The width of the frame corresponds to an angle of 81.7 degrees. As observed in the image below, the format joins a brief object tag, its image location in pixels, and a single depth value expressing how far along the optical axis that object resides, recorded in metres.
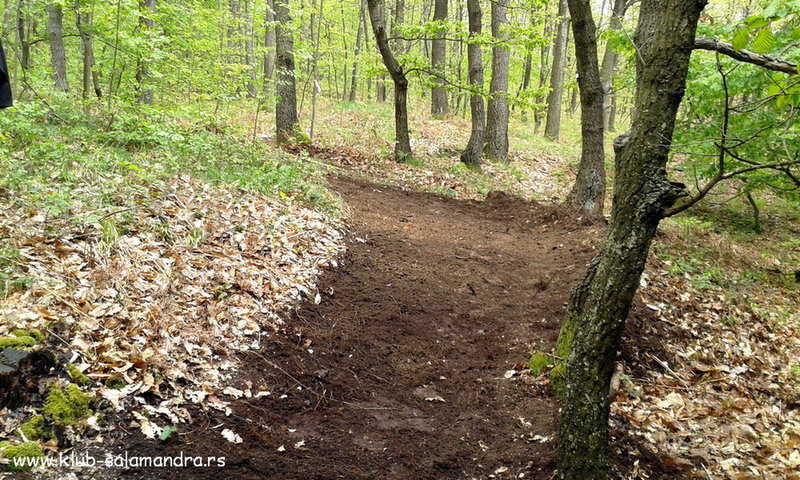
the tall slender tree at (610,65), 13.65
